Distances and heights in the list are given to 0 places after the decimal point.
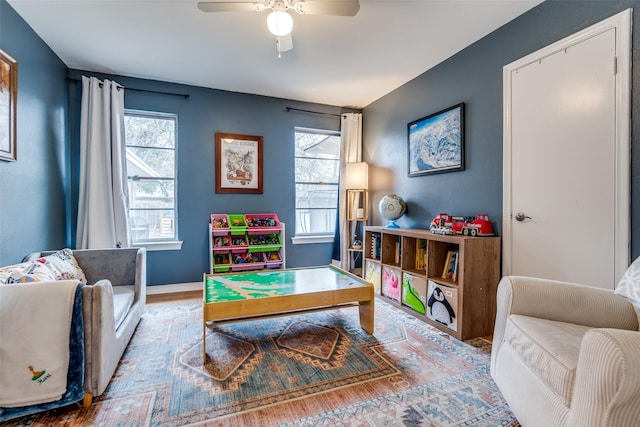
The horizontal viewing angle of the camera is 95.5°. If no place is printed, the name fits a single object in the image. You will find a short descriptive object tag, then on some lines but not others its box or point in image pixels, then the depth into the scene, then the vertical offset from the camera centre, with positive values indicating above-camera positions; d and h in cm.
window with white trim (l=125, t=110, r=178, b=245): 345 +42
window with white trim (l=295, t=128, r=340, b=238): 422 +44
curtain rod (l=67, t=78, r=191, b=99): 334 +140
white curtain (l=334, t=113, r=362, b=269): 418 +84
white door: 175 +35
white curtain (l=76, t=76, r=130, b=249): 305 +43
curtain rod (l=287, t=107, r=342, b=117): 405 +141
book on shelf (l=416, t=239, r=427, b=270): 292 -45
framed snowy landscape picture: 280 +70
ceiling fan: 177 +127
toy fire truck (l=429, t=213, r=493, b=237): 242 -14
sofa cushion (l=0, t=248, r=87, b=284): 163 -38
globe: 339 +2
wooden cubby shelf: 229 -61
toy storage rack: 340 -41
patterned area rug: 143 -102
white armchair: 89 -55
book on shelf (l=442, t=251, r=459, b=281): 254 -50
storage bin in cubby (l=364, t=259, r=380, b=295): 335 -75
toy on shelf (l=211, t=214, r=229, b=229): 351 -14
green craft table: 192 -60
